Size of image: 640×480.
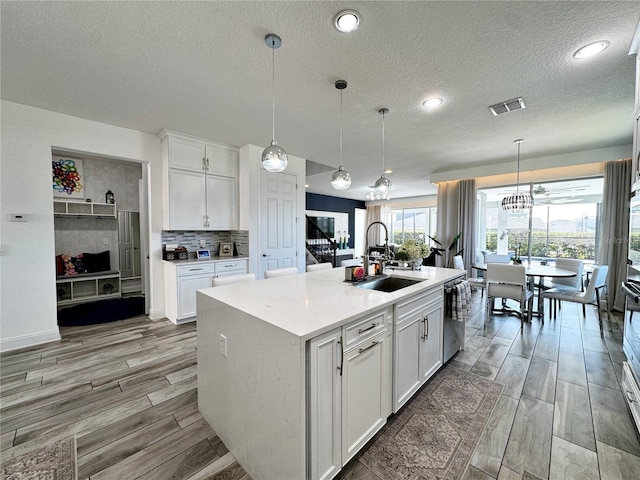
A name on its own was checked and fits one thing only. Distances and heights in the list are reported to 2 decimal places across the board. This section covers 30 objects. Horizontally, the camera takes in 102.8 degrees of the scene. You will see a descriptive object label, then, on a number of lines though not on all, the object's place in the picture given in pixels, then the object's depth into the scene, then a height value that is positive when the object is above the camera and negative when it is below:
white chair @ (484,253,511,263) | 5.23 -0.55
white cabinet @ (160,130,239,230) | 3.74 +0.74
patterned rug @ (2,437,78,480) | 1.42 -1.36
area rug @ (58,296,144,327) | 3.75 -1.33
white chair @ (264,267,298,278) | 2.71 -0.45
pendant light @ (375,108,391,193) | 3.11 +0.58
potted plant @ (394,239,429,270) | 2.78 -0.22
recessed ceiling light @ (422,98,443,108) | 2.72 +1.42
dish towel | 2.42 -0.68
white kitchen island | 1.16 -0.76
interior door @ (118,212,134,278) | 5.33 -0.29
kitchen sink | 2.32 -0.49
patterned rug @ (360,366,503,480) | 1.46 -1.35
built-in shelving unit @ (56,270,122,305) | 4.64 -1.10
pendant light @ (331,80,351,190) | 2.63 +0.55
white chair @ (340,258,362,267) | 3.23 -0.40
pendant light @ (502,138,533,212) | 4.38 +0.52
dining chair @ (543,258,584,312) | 3.99 -0.80
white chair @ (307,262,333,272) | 3.06 -0.44
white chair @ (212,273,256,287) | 2.21 -0.44
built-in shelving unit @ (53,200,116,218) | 4.52 +0.40
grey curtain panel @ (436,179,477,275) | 5.91 +0.40
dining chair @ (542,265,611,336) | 3.37 -0.85
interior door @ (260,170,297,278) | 4.40 +0.19
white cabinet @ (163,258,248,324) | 3.61 -0.76
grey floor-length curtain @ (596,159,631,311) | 4.19 +0.13
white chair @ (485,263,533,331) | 3.46 -0.73
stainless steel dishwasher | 2.42 -0.96
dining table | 3.55 -0.58
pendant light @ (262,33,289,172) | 2.06 +0.60
